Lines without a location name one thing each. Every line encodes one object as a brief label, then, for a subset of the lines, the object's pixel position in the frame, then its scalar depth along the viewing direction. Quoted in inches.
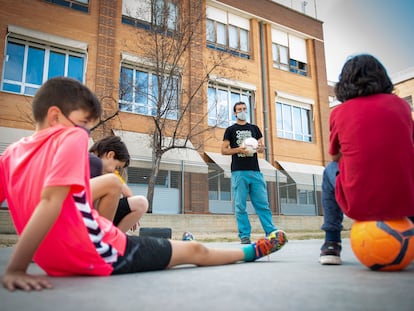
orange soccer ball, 70.2
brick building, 483.2
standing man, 189.5
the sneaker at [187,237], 147.9
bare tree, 477.1
